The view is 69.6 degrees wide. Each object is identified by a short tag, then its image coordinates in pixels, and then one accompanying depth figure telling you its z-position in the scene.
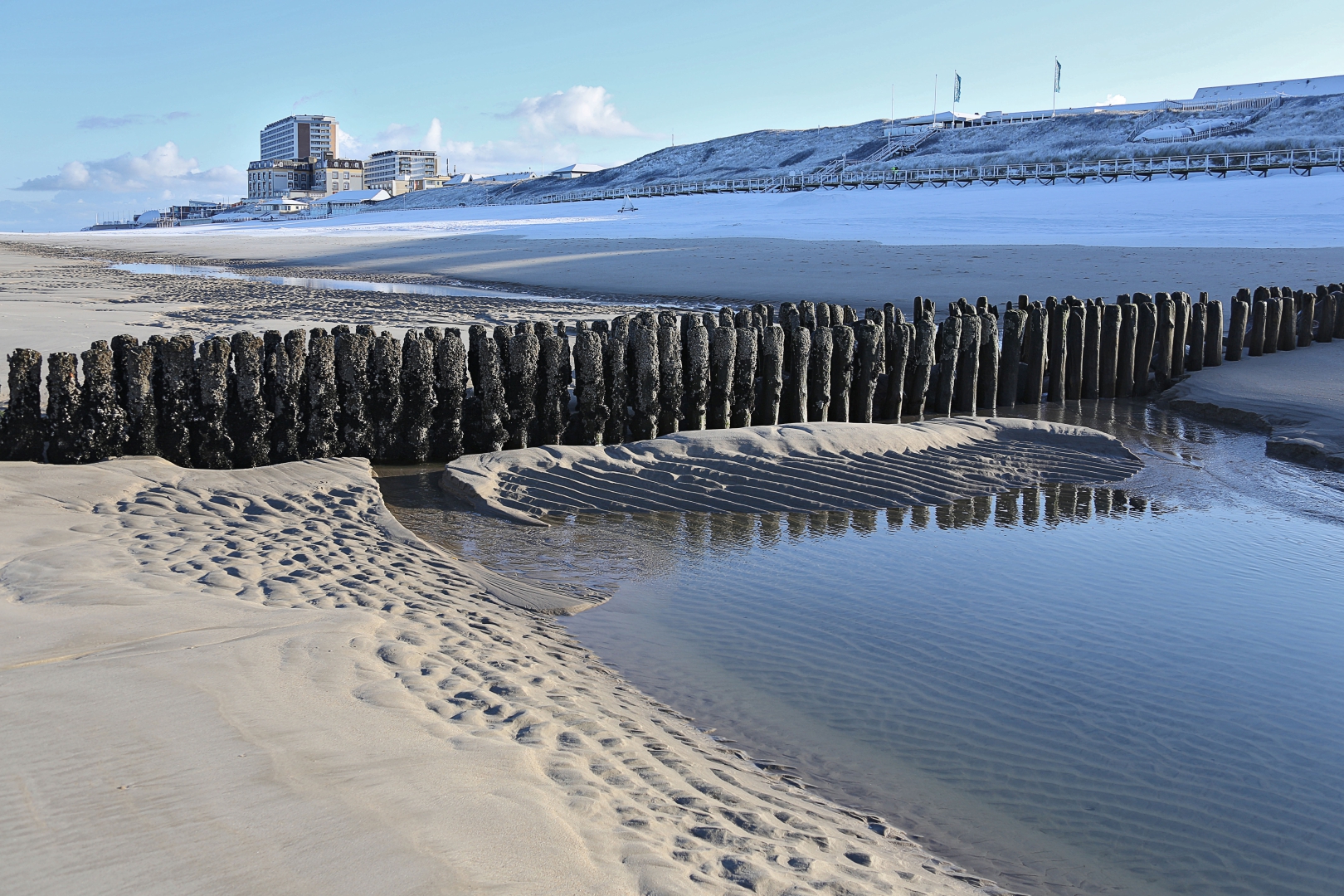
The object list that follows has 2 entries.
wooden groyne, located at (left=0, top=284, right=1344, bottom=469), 6.52
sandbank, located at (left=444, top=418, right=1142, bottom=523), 6.34
